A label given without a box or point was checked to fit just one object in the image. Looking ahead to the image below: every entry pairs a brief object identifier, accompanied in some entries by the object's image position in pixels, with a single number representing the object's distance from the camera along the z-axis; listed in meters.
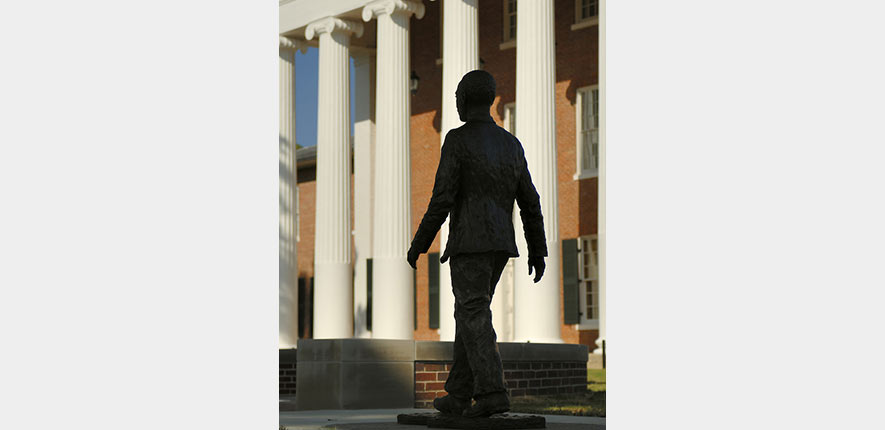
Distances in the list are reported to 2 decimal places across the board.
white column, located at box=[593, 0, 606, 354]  21.55
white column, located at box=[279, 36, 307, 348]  25.62
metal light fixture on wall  25.93
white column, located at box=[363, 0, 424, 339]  22.17
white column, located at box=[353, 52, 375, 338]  27.67
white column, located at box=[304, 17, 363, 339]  24.52
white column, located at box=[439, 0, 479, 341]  20.33
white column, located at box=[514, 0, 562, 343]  19.33
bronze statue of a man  7.35
